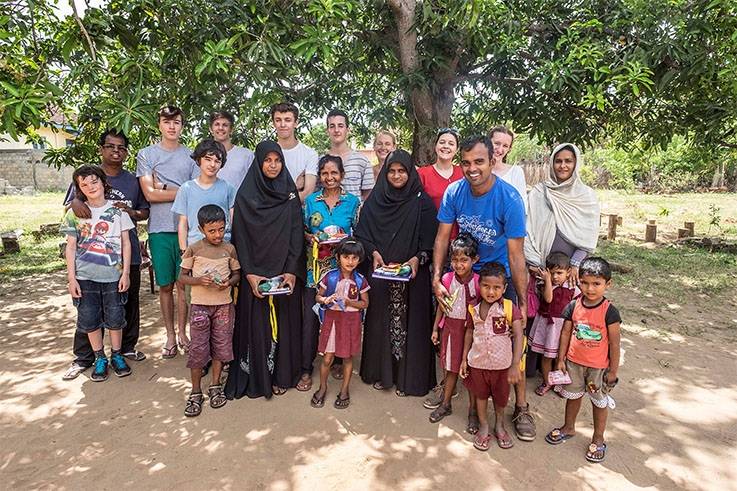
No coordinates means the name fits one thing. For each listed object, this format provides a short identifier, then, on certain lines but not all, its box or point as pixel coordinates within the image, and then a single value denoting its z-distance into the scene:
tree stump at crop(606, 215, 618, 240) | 10.16
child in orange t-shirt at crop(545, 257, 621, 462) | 2.58
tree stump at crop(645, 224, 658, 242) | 9.71
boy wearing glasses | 3.63
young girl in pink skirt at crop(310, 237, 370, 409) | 3.13
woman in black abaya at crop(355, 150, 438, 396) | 3.17
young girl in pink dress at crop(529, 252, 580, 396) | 3.28
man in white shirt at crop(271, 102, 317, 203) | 3.52
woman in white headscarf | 3.38
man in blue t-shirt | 2.69
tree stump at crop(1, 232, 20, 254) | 8.88
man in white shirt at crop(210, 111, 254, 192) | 3.69
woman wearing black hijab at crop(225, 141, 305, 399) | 3.13
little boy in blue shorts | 3.42
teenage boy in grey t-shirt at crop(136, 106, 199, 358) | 3.61
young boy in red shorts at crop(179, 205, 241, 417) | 3.03
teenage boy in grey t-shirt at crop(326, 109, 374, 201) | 3.72
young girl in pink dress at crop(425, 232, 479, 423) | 2.79
